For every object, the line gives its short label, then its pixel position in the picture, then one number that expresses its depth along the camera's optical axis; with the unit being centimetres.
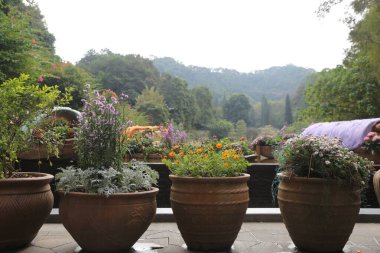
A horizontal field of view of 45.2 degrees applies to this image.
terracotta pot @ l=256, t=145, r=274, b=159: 928
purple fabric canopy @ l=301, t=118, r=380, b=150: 695
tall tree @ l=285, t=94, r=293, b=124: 3948
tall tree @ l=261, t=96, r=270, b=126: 3922
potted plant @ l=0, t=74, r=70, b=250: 337
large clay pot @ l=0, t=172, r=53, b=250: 335
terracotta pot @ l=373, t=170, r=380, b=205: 329
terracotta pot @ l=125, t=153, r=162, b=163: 750
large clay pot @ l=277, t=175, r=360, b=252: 342
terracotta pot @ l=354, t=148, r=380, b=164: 658
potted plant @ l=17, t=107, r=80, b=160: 384
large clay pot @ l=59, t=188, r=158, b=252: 326
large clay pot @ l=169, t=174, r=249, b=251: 346
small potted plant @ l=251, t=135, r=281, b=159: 929
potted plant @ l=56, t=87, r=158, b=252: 327
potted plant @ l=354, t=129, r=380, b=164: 659
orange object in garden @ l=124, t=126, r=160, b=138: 860
